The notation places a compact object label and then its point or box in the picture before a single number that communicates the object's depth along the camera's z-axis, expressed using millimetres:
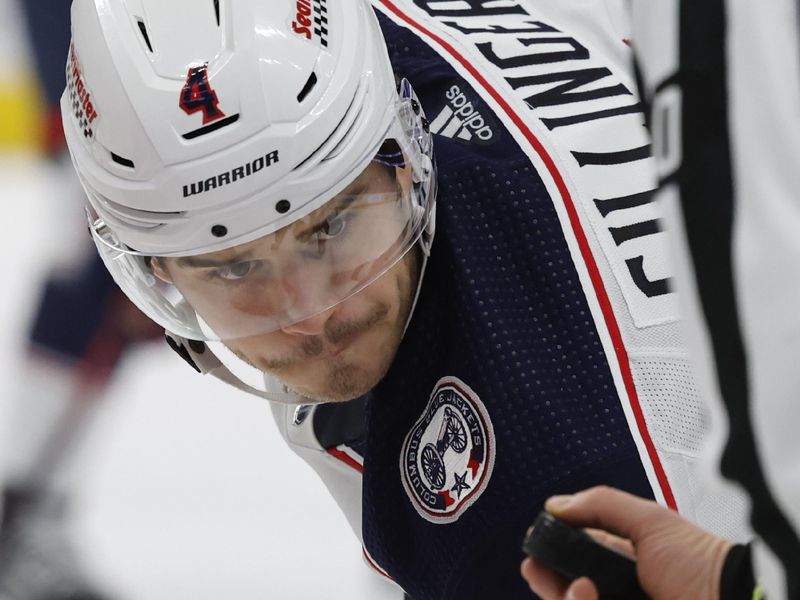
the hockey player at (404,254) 3349
